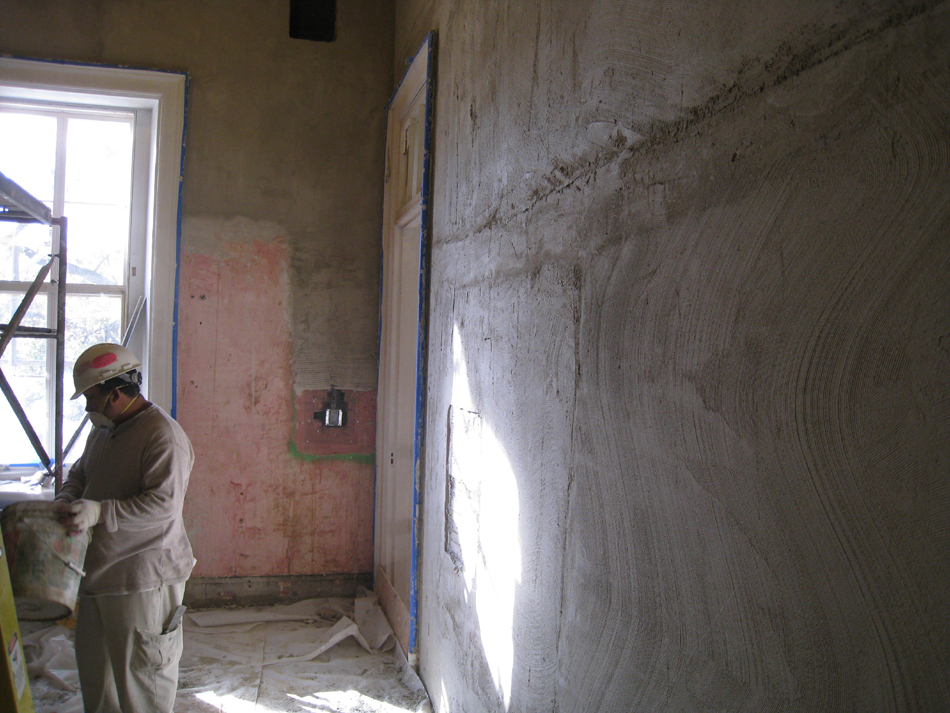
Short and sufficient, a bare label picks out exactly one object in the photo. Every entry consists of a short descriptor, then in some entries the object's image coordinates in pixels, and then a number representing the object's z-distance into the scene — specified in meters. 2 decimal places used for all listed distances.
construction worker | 2.28
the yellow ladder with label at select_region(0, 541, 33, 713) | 1.59
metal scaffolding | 2.95
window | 3.67
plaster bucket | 1.82
